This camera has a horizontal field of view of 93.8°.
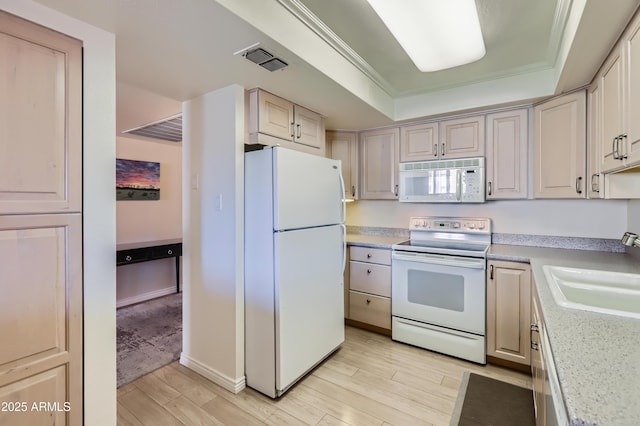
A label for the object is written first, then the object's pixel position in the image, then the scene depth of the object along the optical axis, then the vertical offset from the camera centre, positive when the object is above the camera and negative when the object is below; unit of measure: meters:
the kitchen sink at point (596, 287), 1.44 -0.40
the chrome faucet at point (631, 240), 1.70 -0.17
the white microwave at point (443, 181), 2.82 +0.29
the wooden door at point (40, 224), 1.22 -0.06
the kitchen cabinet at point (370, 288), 3.00 -0.80
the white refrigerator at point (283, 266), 2.07 -0.41
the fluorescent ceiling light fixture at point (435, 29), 1.43 +0.97
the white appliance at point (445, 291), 2.51 -0.72
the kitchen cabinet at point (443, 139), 2.85 +0.72
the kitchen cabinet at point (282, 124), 2.22 +0.71
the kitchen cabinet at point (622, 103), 1.36 +0.56
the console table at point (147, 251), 3.56 -0.52
